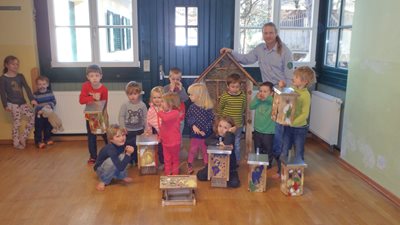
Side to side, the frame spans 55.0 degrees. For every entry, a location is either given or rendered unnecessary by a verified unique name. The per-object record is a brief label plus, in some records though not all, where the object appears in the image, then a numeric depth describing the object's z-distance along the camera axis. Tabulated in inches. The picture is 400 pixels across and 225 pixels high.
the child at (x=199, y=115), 147.3
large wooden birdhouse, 162.6
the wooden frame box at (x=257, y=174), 132.1
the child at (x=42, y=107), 181.0
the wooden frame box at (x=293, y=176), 130.3
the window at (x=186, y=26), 185.0
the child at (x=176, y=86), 157.3
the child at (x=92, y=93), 157.3
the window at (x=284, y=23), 191.3
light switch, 189.9
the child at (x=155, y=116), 149.7
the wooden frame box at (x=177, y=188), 124.2
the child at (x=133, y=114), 155.4
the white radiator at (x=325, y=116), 170.9
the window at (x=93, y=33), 186.2
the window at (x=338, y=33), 173.5
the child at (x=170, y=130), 136.9
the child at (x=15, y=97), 176.1
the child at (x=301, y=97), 135.0
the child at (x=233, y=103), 152.3
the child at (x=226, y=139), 136.6
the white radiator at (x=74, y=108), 187.6
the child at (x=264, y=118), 146.0
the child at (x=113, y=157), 134.3
